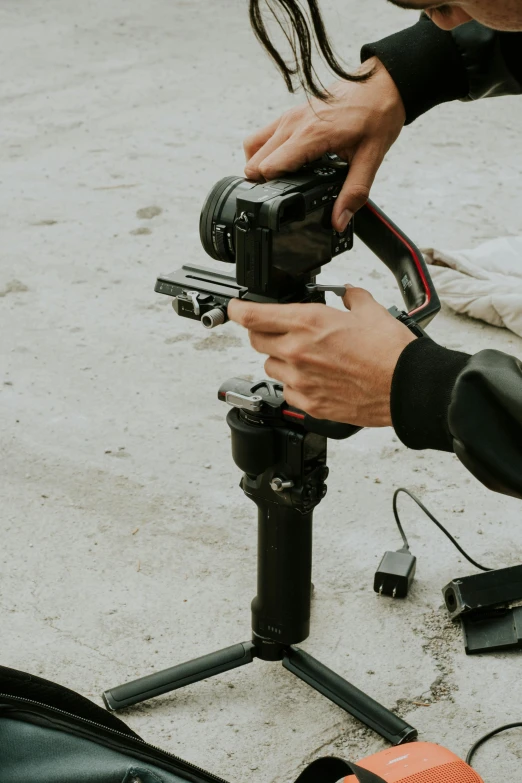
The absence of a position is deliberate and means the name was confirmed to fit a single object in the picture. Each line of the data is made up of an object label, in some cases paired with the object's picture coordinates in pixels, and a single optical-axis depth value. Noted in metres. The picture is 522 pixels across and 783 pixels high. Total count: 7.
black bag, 1.24
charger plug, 1.57
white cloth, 1.94
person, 1.22
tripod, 1.37
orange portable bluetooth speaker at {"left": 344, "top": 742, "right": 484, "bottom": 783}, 1.32
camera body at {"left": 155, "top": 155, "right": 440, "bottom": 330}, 1.28
